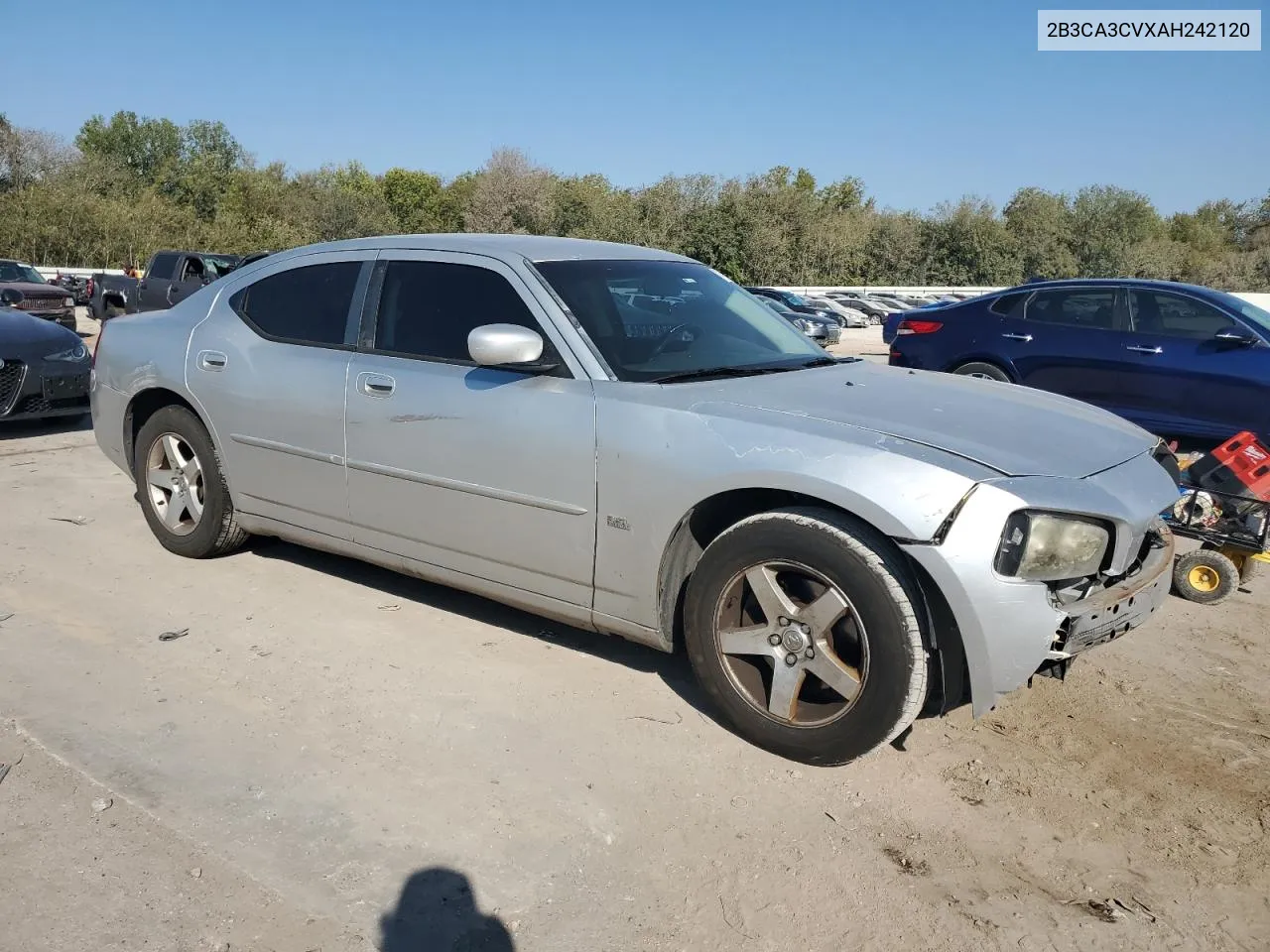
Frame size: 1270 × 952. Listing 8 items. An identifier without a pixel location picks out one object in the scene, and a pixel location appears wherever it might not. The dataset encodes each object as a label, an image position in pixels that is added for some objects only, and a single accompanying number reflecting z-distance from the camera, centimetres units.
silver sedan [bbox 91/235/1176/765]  288
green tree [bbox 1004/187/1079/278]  6225
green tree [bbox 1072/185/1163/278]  6170
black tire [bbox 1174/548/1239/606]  494
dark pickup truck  1786
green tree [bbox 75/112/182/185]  8031
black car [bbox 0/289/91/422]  803
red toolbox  503
